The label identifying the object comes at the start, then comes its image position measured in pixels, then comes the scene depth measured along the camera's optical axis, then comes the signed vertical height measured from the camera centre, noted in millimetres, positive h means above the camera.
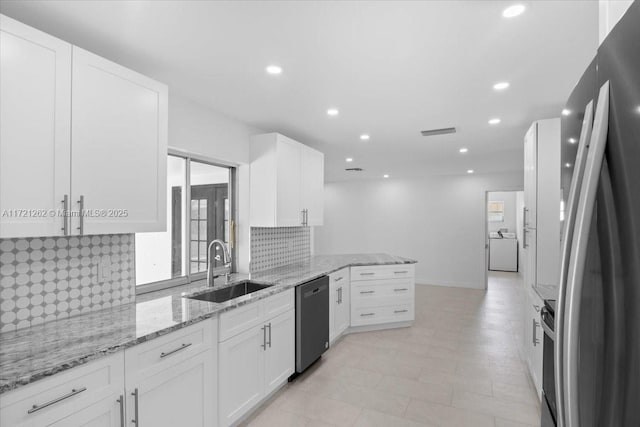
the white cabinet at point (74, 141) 1460 +389
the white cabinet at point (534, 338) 2693 -1057
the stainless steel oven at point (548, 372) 1023 -518
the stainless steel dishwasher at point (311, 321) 3072 -1028
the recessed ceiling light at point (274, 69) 2271 +1026
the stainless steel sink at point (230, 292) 2724 -669
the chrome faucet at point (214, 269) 2848 -476
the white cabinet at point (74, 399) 1237 -743
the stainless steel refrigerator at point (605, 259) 513 -73
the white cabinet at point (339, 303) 3783 -1032
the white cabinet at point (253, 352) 2227 -1036
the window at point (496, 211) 9625 +167
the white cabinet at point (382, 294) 4312 -1034
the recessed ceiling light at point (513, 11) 1619 +1024
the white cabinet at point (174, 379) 1648 -895
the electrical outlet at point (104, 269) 2179 -346
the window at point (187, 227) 2775 -101
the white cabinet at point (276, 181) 3518 +387
